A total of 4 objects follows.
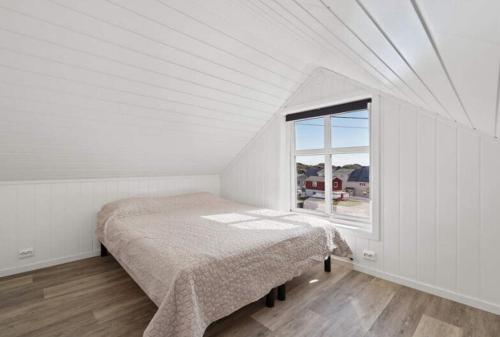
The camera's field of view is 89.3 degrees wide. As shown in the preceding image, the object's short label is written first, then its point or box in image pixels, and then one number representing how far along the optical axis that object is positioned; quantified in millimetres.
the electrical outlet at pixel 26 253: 2633
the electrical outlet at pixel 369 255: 2518
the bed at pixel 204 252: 1431
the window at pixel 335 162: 2709
